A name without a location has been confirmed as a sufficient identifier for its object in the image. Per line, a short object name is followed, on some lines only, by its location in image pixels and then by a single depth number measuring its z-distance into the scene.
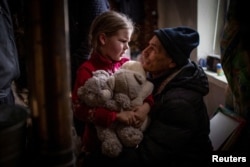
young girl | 1.21
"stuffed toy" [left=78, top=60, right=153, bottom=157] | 1.06
